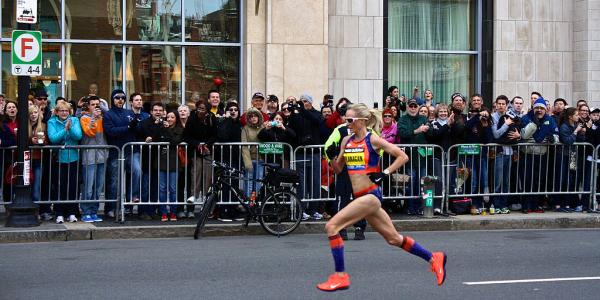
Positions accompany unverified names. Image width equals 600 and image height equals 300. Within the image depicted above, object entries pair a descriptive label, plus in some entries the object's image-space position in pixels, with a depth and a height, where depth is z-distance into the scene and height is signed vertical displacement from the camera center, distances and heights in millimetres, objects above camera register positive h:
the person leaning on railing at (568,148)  16328 -260
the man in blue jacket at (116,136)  14709 -49
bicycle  13953 -1031
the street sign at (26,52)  13695 +1184
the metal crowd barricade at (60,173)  14367 -621
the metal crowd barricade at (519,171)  15906 -661
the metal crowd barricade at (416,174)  15680 -688
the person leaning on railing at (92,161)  14516 -436
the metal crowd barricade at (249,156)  14836 -363
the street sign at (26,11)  13680 +1790
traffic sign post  13656 +114
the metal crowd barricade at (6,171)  14273 -585
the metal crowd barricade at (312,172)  15203 -638
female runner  9305 -654
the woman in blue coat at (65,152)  14352 -295
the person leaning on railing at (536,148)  16234 -258
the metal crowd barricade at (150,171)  14656 -601
